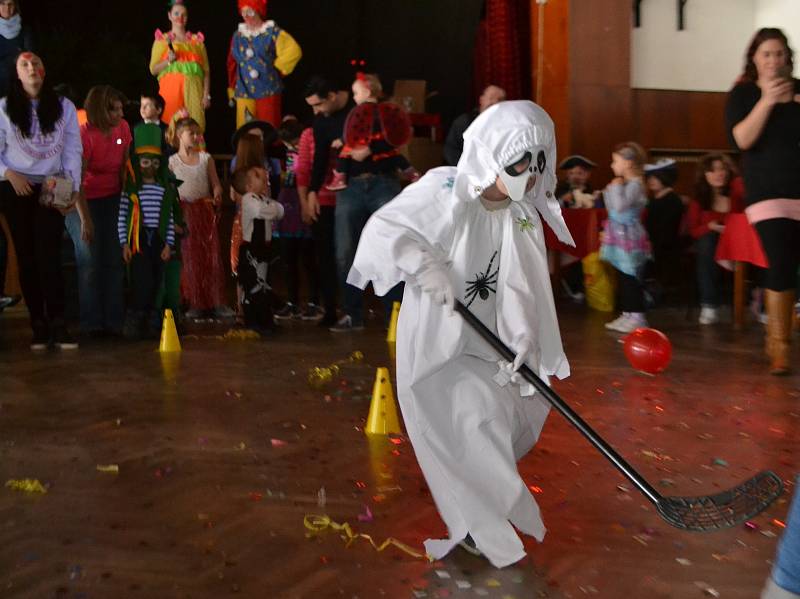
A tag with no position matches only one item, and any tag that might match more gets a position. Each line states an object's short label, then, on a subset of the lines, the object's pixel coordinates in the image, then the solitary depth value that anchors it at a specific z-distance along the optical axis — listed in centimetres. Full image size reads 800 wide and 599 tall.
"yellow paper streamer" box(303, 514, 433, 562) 285
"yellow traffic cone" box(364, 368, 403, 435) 412
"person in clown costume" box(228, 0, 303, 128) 934
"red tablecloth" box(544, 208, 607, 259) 824
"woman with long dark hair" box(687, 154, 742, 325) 749
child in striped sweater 647
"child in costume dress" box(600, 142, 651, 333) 692
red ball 533
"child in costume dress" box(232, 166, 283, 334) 666
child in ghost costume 278
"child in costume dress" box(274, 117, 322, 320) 772
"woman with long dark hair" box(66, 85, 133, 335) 636
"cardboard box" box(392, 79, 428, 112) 1100
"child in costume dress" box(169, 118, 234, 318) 736
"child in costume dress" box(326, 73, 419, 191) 647
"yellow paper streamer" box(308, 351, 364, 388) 511
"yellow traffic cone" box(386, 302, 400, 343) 628
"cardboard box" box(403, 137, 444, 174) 1051
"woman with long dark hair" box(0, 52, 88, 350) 569
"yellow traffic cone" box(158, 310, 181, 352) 609
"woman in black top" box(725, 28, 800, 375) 489
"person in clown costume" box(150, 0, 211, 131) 937
